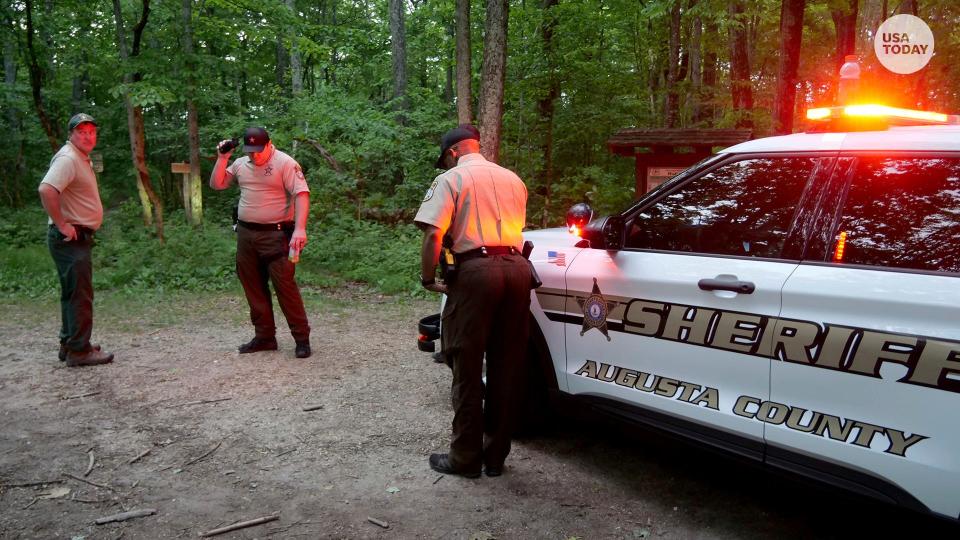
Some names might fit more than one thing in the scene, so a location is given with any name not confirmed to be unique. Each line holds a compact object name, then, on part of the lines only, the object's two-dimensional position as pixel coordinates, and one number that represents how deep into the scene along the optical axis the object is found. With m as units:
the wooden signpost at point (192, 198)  13.37
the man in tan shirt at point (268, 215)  5.64
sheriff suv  2.39
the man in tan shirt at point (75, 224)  5.20
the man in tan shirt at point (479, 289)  3.40
